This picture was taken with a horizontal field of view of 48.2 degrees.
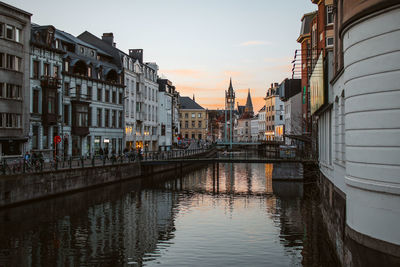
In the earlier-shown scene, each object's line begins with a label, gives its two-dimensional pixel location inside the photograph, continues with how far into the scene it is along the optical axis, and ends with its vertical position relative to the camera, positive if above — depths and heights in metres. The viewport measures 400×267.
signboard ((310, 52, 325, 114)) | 24.70 +3.51
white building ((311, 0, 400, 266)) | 10.22 +0.35
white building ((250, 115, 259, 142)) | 180.12 +6.09
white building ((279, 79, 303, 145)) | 86.69 +8.56
